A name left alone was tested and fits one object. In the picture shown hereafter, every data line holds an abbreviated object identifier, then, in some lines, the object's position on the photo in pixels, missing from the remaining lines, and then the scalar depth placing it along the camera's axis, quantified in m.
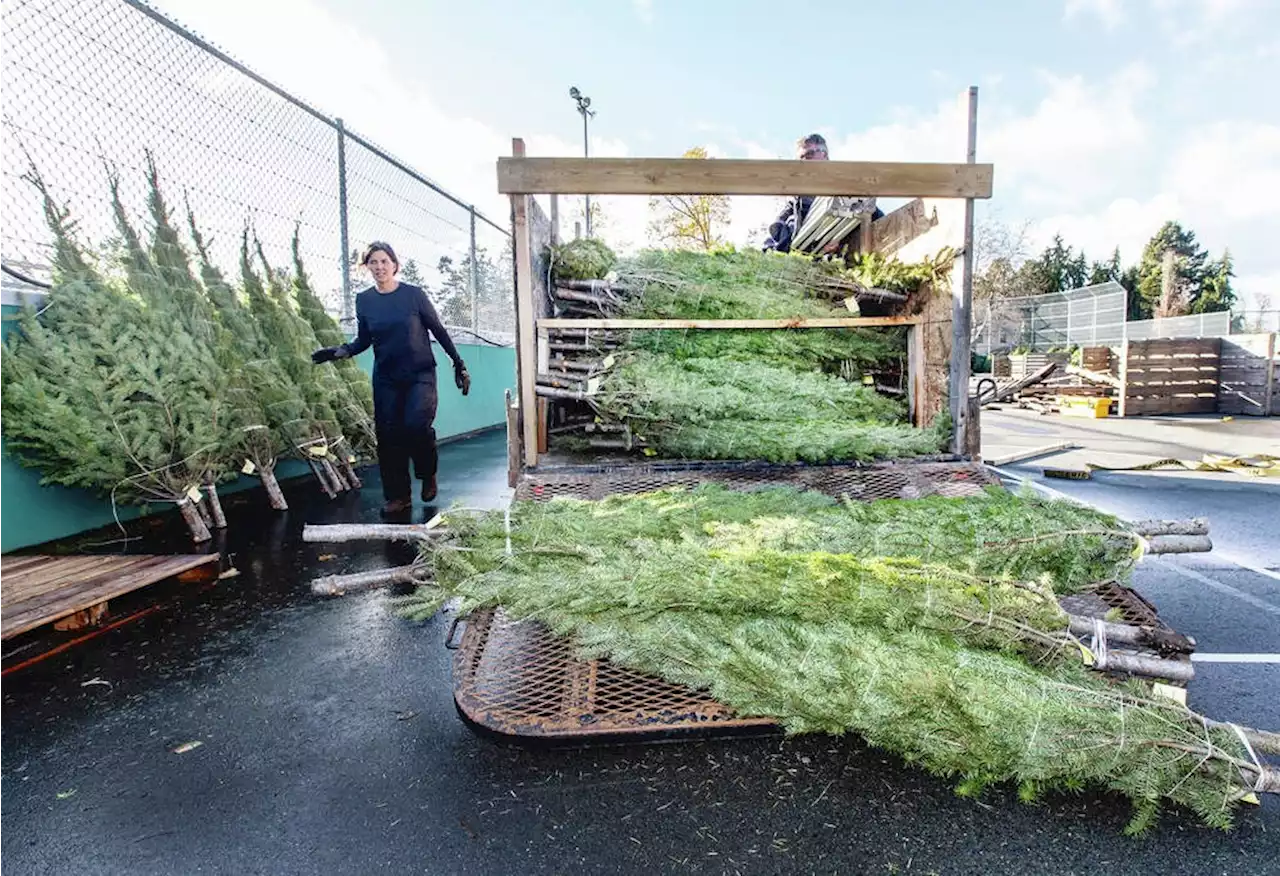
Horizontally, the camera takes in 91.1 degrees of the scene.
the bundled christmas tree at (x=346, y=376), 6.69
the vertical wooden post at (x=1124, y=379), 14.08
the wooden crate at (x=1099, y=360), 15.03
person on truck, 6.36
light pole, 17.94
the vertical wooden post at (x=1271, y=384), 13.43
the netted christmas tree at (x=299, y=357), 6.00
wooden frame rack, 3.71
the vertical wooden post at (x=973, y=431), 4.04
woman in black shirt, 5.17
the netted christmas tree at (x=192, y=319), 4.61
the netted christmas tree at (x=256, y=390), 5.18
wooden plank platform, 2.81
